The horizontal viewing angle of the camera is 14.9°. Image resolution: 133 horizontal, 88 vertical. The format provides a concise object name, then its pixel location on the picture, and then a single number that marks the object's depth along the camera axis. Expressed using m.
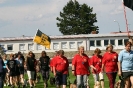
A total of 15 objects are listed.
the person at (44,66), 24.19
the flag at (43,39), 34.75
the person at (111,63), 18.69
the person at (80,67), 18.33
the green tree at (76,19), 119.04
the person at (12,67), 24.55
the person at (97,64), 20.84
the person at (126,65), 15.38
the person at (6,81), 28.69
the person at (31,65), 24.14
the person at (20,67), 25.42
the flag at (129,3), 16.12
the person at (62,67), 20.58
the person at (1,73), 20.47
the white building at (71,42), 87.94
